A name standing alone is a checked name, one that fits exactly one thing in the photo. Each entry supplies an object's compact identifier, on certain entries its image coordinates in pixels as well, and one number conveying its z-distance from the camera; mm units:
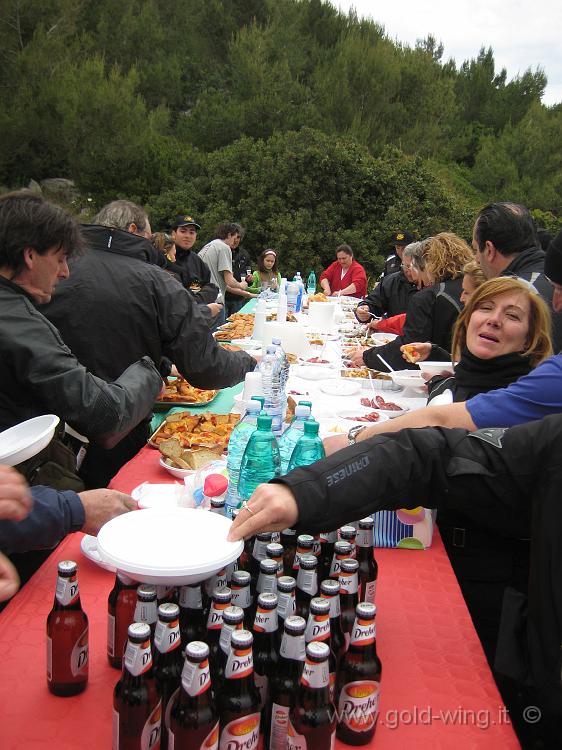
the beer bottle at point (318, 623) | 1037
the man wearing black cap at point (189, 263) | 6684
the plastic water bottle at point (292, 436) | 1869
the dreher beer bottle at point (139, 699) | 977
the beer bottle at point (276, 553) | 1240
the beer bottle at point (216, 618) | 1093
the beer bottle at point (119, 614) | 1221
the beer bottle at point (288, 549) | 1385
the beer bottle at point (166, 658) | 1011
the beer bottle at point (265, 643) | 1062
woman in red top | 9336
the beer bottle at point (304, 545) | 1274
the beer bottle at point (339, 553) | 1285
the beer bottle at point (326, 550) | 1405
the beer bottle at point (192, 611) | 1145
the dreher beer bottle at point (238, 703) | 966
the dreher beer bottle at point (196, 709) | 935
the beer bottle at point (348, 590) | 1229
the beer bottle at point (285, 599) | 1128
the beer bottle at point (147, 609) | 1072
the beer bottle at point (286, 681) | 1023
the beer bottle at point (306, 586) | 1196
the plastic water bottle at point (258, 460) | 1665
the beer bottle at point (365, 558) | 1440
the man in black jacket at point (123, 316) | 2680
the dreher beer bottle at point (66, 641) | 1185
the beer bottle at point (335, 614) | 1147
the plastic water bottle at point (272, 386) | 2329
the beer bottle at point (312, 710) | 983
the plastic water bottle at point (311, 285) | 8367
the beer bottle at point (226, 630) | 1004
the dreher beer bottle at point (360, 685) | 1106
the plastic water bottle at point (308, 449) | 1709
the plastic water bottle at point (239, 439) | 1808
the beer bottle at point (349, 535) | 1349
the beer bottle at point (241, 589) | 1148
